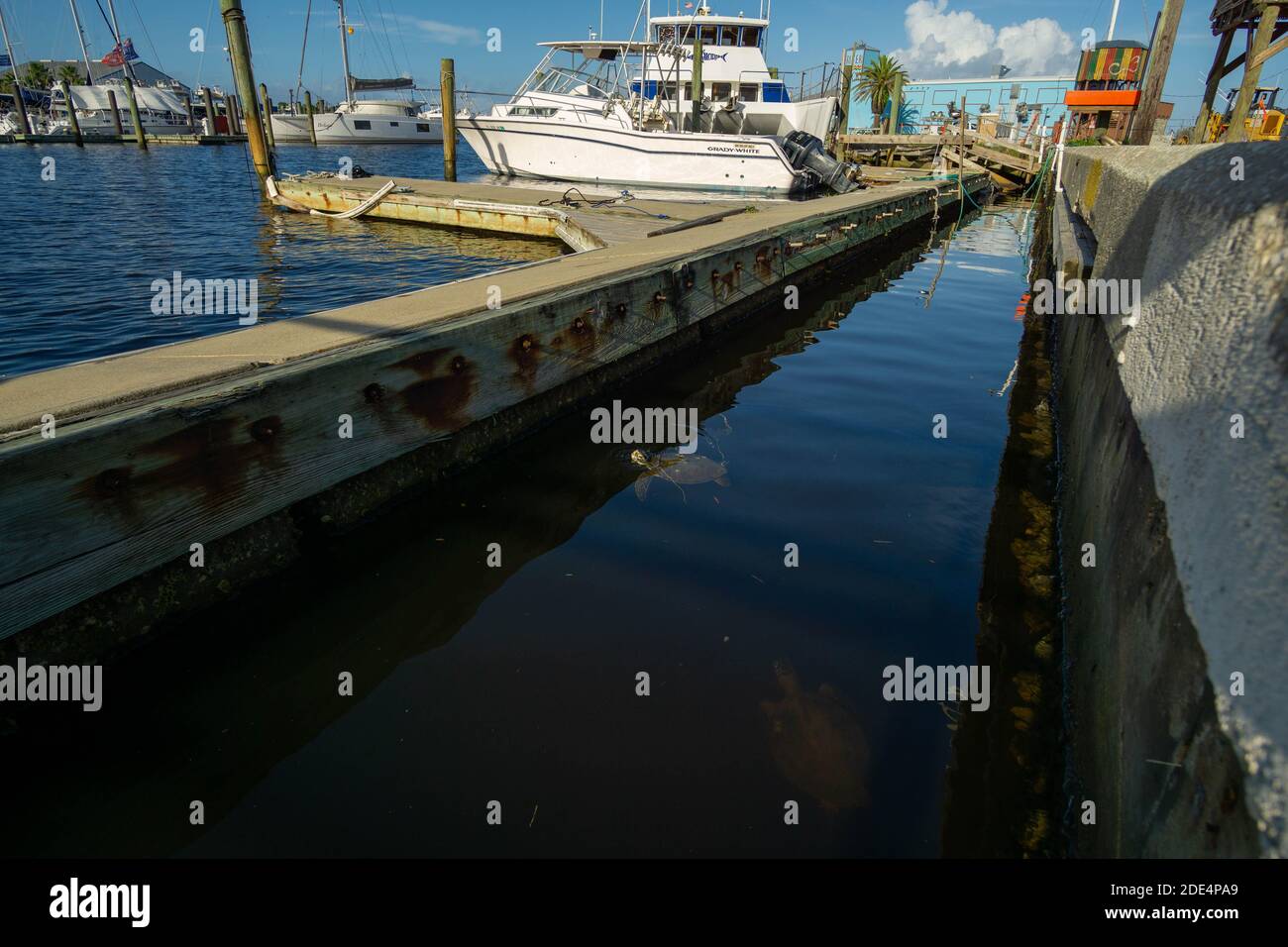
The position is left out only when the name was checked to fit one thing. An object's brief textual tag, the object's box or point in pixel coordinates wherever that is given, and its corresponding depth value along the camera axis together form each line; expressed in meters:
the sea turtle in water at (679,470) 4.77
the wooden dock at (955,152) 27.86
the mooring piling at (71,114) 43.69
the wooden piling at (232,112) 58.69
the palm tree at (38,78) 79.50
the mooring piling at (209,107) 57.04
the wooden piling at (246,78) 14.81
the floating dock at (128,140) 46.25
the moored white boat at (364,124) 62.97
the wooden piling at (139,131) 42.20
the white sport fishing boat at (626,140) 21.16
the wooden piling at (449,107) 21.12
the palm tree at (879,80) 45.53
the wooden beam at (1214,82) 11.29
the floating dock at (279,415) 2.53
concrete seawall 1.17
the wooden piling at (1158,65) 12.66
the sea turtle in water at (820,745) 2.53
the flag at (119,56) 58.07
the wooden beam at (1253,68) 8.84
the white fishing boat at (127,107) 63.25
